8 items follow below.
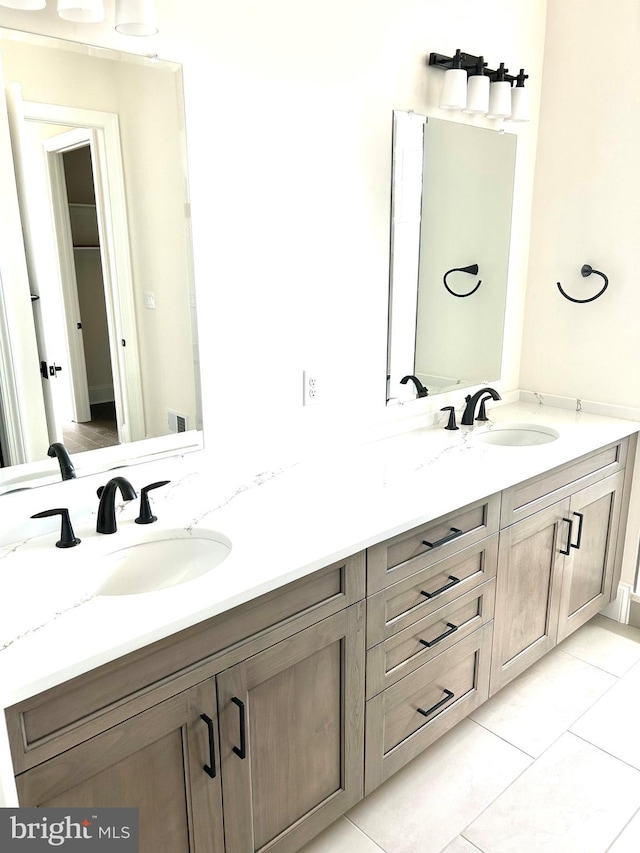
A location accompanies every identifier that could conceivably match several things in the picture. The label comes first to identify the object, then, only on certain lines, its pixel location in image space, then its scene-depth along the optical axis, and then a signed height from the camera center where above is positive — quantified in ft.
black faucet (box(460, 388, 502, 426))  8.16 -1.81
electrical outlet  6.73 -1.28
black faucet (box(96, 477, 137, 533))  4.89 -1.80
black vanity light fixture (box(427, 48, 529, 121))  7.09 +1.89
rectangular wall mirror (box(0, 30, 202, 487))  4.75 +0.01
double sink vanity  3.74 -2.56
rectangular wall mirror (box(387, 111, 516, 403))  7.32 +0.10
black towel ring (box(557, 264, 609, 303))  8.54 -0.15
